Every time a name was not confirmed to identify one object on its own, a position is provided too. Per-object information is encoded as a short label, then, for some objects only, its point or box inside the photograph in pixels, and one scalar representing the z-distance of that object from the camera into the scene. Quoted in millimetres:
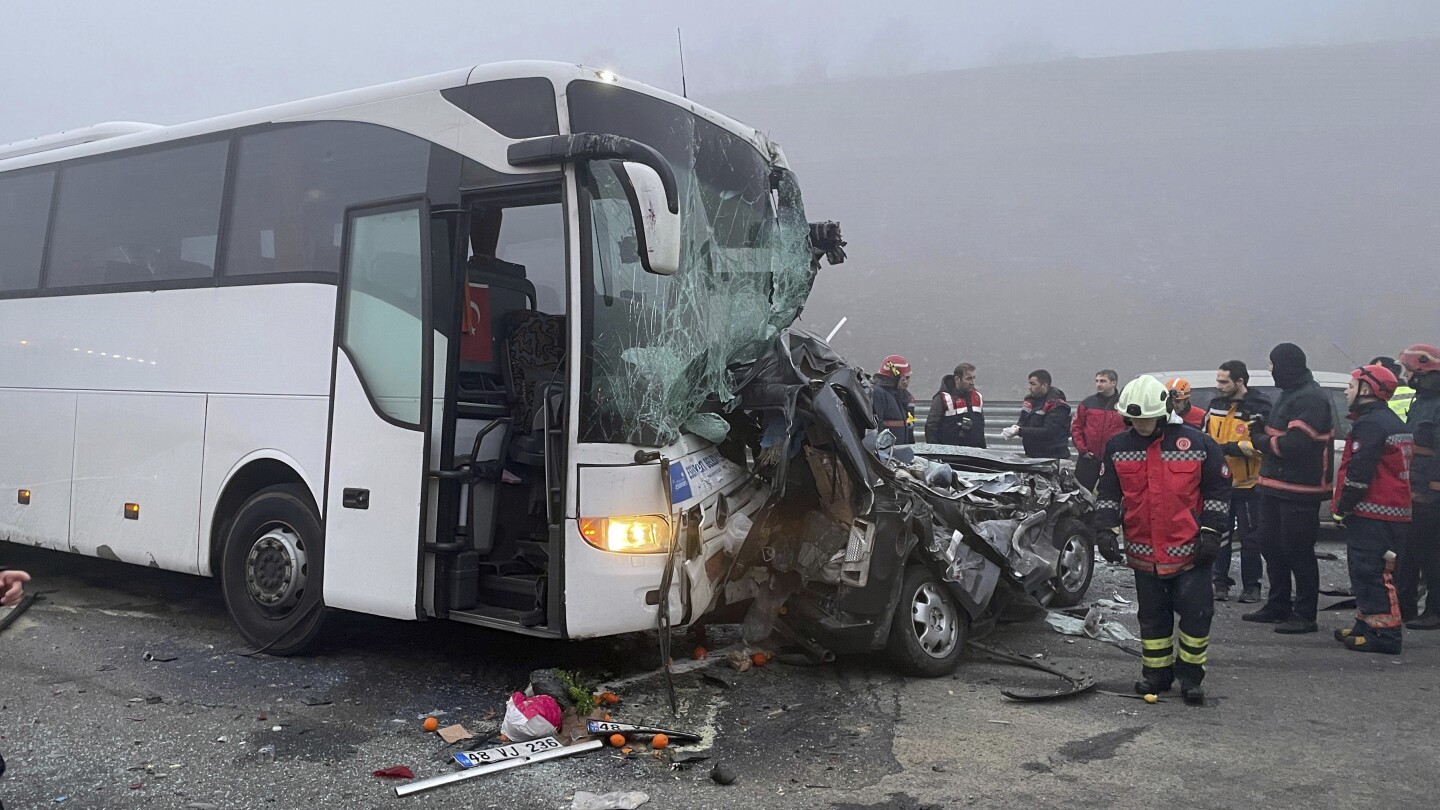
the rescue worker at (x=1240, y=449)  8547
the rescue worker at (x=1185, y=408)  9188
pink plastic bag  4766
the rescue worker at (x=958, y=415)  11523
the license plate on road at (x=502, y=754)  4492
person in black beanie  7402
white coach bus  5105
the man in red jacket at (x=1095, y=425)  10203
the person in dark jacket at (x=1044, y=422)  10891
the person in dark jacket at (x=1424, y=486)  7395
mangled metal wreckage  5621
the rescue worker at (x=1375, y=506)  6820
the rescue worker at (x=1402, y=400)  8141
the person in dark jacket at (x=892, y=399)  10750
